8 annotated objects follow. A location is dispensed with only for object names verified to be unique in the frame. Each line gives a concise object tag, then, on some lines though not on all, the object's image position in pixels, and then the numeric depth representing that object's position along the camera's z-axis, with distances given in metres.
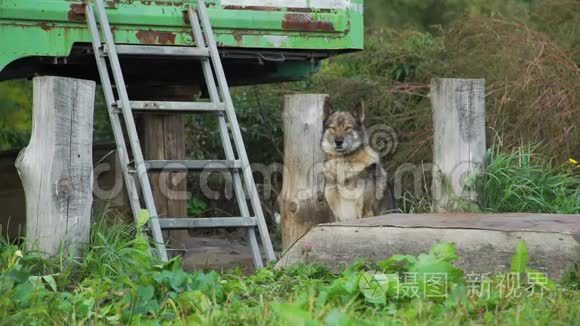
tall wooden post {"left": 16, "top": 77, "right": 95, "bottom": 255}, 12.77
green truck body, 15.39
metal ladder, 14.33
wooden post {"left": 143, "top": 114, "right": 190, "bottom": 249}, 18.83
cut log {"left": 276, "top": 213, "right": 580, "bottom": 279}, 11.55
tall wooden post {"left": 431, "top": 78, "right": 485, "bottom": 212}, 15.23
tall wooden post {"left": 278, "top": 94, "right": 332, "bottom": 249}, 15.02
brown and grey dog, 16.70
